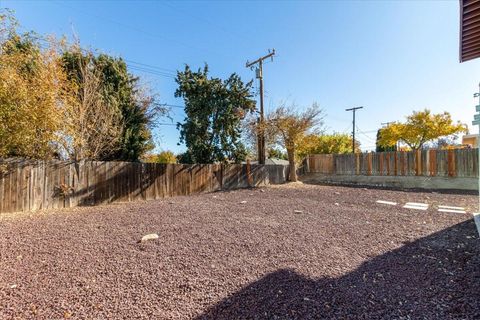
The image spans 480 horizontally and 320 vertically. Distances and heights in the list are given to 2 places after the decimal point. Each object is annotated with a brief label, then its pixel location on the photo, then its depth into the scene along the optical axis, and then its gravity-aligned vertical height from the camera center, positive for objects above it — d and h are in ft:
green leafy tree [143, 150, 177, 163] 66.64 +2.51
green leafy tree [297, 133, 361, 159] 76.77 +6.93
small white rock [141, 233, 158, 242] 12.07 -3.70
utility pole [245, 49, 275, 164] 40.70 +9.17
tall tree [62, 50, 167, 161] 25.38 +8.69
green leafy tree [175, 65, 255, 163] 37.29 +8.10
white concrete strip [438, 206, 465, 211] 19.66 -3.61
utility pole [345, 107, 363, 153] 66.94 +15.61
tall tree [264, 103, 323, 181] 39.68 +7.00
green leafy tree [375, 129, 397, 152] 84.83 +6.52
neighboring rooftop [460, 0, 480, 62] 9.57 +6.08
